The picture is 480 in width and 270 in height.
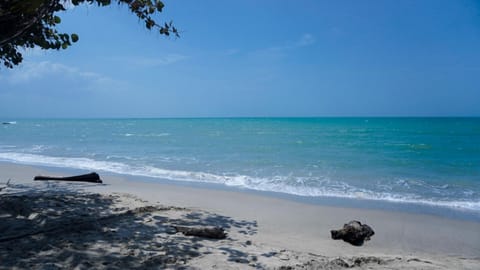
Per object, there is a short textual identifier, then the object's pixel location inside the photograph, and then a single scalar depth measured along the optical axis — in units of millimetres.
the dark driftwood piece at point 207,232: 5051
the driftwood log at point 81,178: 10359
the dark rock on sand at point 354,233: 5473
